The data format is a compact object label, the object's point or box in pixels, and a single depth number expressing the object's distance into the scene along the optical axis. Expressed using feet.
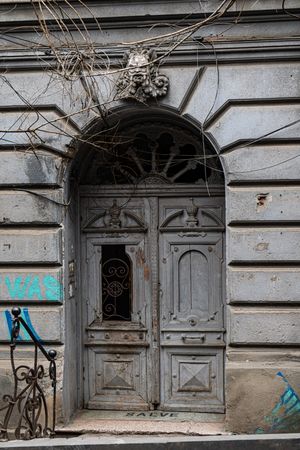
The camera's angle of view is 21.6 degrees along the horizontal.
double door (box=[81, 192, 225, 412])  29.55
